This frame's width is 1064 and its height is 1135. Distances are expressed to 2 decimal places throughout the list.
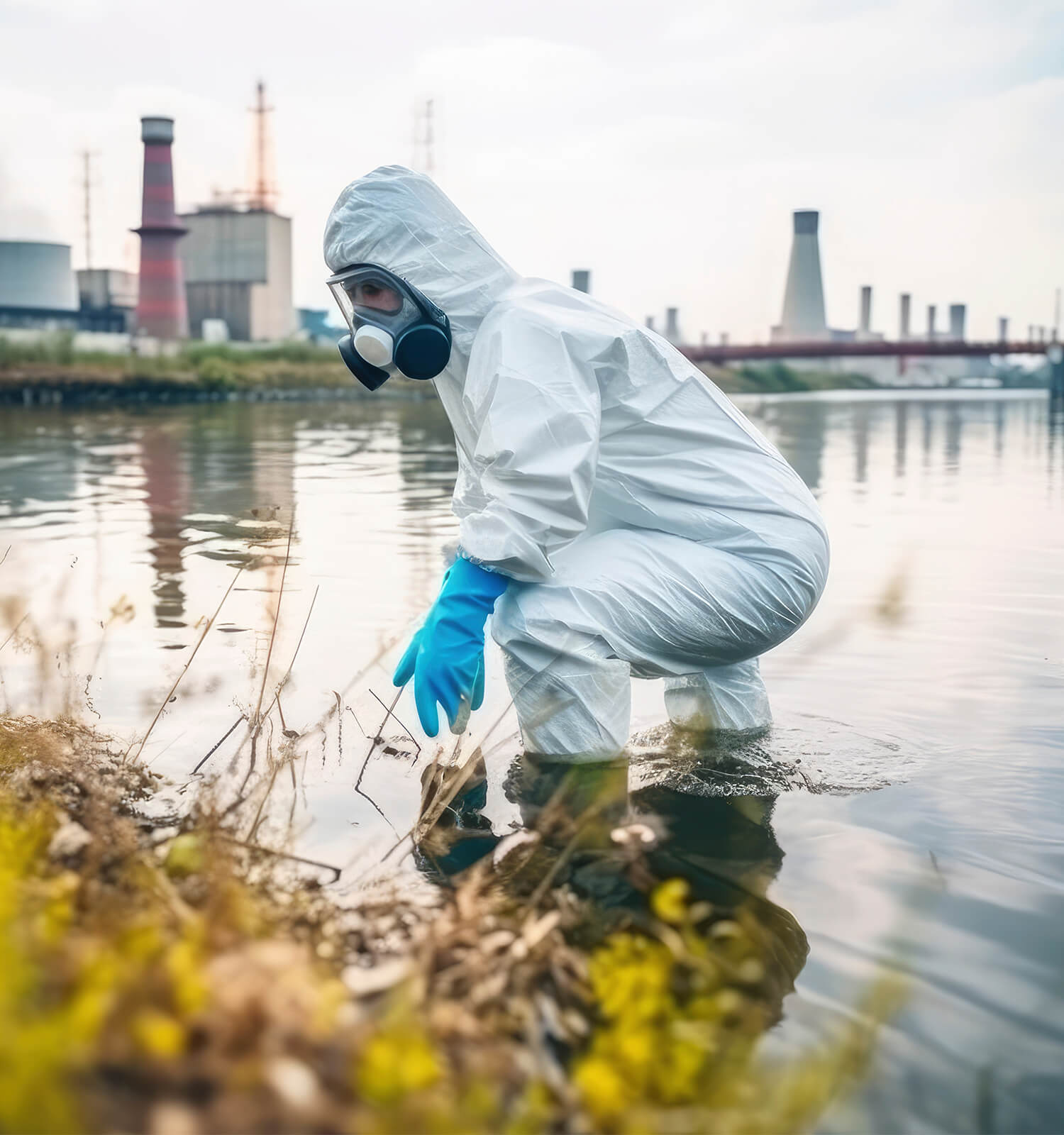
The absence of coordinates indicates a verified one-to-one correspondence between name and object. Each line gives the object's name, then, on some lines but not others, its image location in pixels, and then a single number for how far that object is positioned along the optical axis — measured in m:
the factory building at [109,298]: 58.28
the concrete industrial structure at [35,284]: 48.00
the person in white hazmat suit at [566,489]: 3.38
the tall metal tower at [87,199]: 61.81
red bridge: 53.53
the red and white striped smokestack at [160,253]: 48.97
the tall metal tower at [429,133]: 55.00
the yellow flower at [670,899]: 1.62
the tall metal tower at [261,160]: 61.62
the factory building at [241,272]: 60.03
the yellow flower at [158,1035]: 1.18
